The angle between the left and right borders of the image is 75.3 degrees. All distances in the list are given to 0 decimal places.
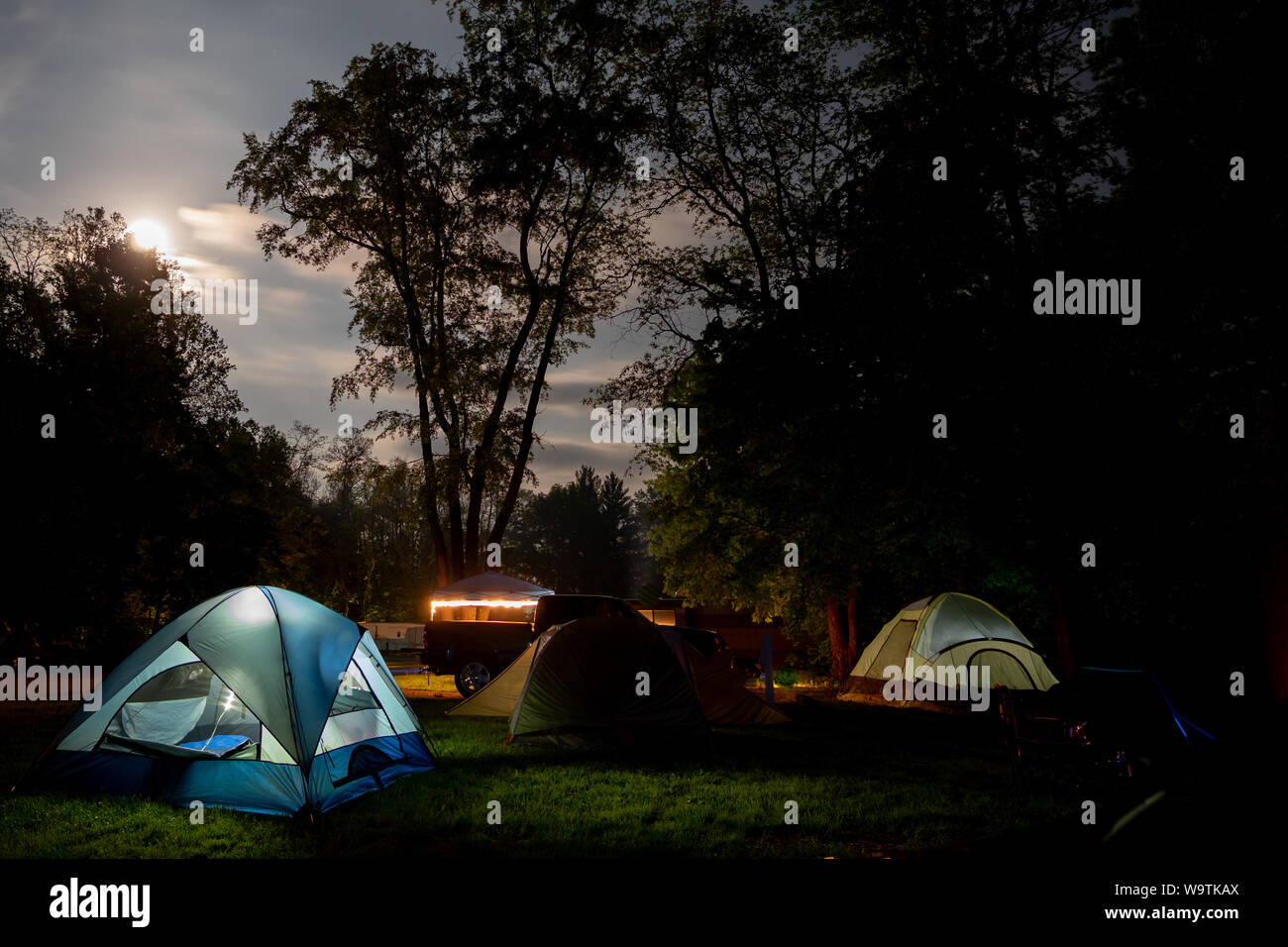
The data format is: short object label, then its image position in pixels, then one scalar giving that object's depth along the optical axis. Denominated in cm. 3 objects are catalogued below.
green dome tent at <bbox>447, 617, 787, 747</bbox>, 1044
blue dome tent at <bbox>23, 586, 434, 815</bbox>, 727
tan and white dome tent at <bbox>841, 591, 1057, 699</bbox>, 1381
